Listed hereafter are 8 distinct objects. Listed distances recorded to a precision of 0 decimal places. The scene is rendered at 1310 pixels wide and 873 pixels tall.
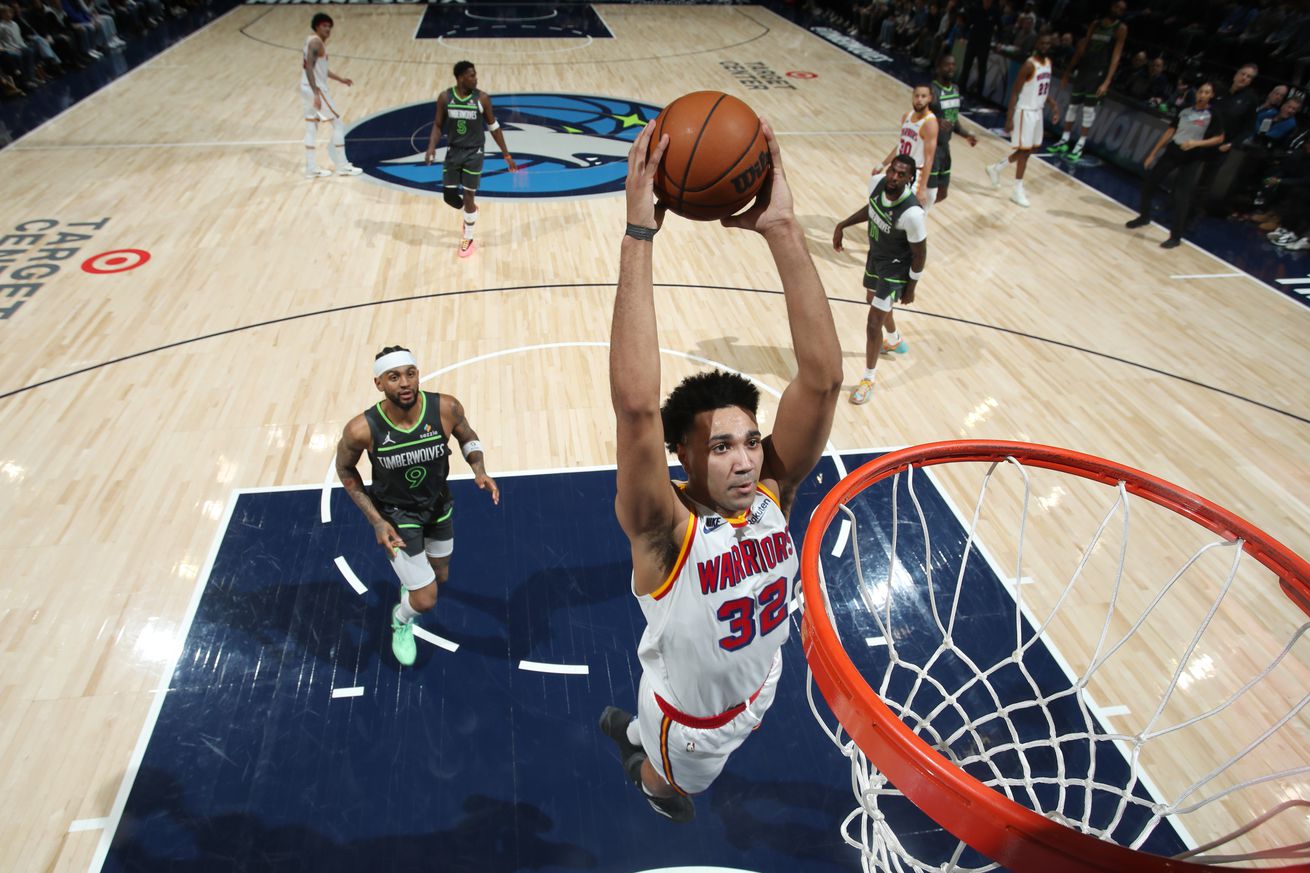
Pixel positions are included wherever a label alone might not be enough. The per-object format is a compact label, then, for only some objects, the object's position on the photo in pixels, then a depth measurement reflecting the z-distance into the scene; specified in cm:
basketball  214
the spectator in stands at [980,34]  1424
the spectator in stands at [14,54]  1266
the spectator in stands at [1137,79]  1210
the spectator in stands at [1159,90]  1195
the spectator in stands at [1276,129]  1005
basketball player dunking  192
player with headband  371
